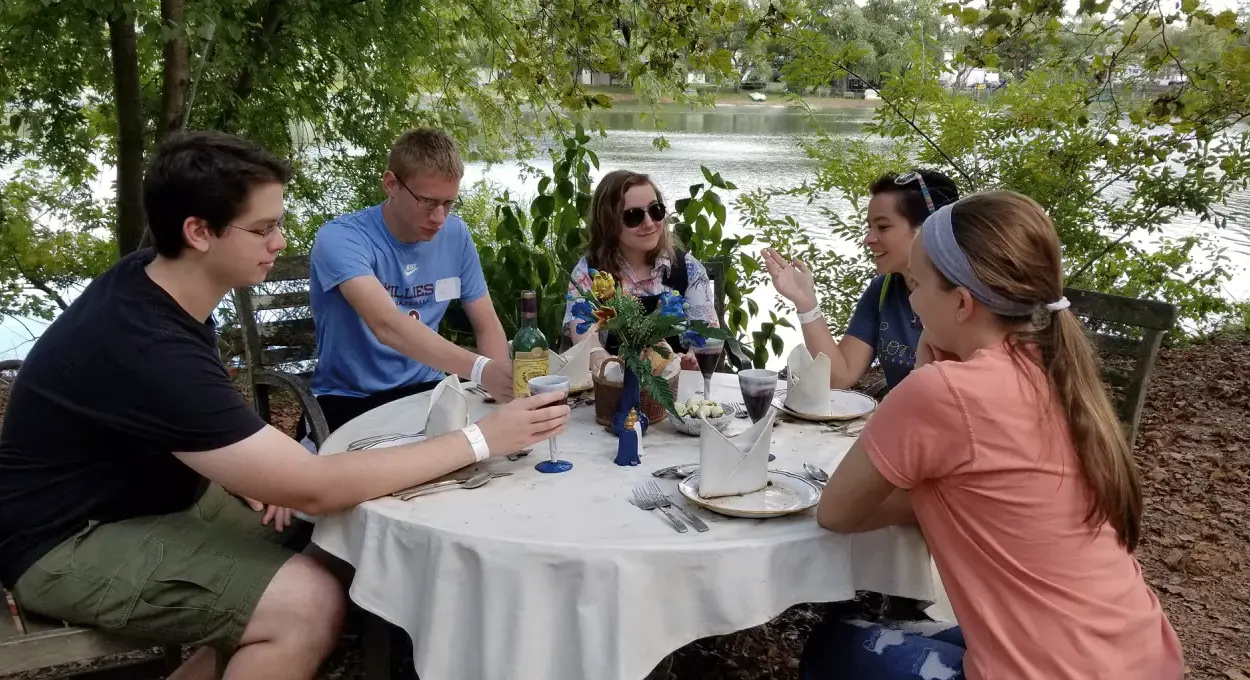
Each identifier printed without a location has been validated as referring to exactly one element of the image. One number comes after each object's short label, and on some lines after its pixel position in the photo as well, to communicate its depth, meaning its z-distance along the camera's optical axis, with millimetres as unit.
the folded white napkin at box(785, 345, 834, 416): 2121
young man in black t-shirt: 1597
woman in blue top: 2479
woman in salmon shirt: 1345
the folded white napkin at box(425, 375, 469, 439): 1855
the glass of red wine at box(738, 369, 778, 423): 1939
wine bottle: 2084
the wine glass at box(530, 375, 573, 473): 1784
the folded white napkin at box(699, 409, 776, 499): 1599
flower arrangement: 1795
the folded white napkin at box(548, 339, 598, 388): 2365
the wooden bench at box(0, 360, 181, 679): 1603
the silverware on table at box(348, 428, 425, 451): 1922
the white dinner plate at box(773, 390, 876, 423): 2117
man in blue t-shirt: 2600
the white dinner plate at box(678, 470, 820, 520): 1544
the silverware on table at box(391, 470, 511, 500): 1632
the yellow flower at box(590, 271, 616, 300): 1841
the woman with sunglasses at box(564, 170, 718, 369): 2996
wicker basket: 2027
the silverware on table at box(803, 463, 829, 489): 1732
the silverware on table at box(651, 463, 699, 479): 1749
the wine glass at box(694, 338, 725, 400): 2090
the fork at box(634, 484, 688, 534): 1504
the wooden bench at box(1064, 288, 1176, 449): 2381
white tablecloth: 1414
